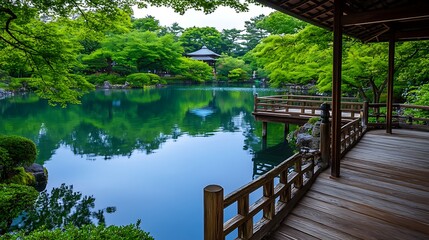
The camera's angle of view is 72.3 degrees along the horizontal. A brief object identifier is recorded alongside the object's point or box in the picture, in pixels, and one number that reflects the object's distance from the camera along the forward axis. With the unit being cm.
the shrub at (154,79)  4025
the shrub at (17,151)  701
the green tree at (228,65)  4903
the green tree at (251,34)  5619
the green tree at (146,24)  4881
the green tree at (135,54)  3719
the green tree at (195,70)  4500
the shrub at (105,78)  3709
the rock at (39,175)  847
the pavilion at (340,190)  292
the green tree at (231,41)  5838
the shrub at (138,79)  3803
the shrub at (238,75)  4734
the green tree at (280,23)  1206
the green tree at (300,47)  883
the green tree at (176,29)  6149
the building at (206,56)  5228
